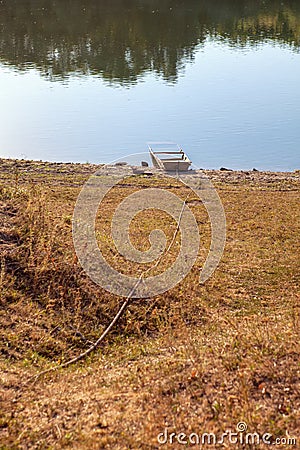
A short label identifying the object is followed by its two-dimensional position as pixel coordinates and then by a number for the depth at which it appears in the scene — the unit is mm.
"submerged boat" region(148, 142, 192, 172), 34031
